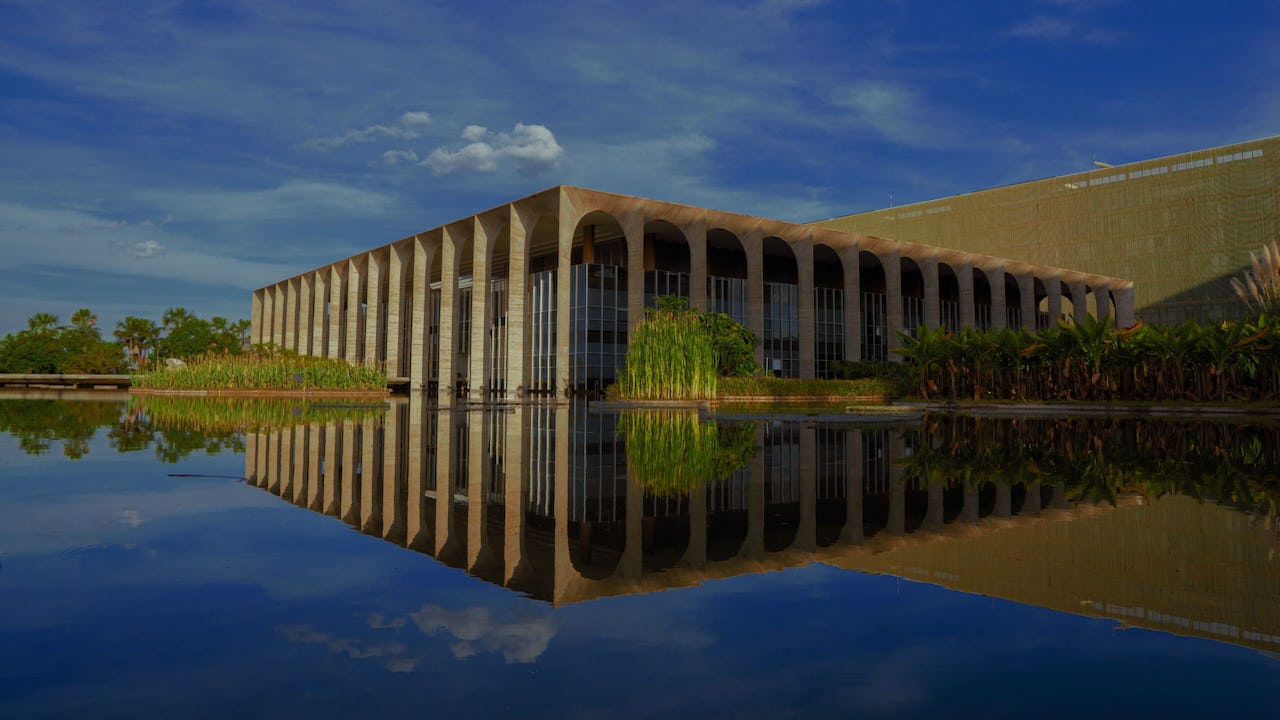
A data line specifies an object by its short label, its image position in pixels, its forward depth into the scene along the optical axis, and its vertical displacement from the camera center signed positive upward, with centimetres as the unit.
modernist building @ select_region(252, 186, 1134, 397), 3816 +571
